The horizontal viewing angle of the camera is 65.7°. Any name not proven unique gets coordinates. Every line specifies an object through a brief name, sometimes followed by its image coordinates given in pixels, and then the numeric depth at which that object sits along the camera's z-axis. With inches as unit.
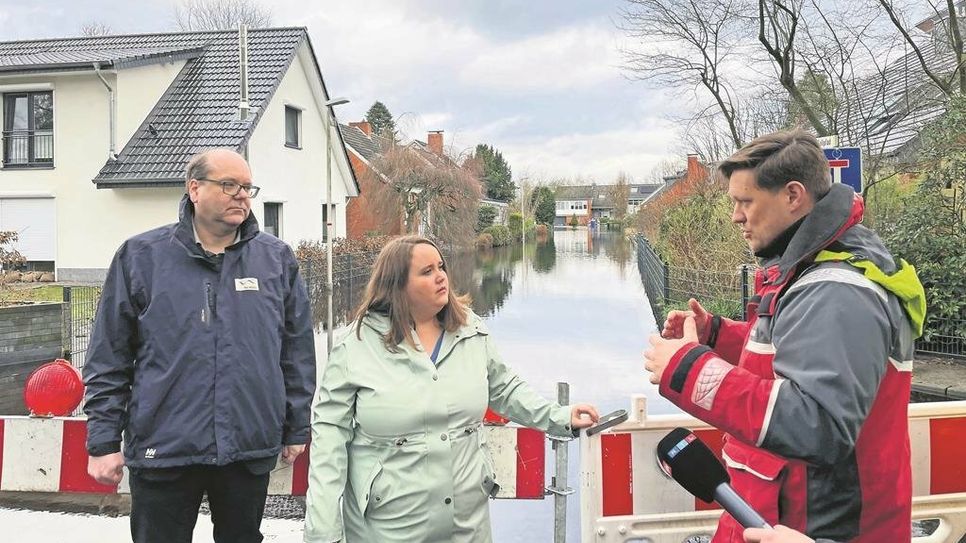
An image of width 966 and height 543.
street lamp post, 491.8
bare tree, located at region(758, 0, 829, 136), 567.8
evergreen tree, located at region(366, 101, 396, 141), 3152.1
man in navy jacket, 103.5
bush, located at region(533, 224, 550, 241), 3068.7
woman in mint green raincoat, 97.1
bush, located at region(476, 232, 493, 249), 1843.0
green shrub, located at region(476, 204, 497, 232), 2030.1
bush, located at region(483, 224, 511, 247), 2057.6
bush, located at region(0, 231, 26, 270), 462.3
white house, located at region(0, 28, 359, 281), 753.6
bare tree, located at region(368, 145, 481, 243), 1269.7
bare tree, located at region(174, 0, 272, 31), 1879.9
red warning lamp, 131.0
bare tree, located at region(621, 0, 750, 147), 650.8
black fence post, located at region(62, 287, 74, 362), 445.5
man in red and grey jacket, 64.9
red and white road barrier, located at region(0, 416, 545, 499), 128.5
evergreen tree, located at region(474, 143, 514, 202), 3331.7
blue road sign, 229.3
